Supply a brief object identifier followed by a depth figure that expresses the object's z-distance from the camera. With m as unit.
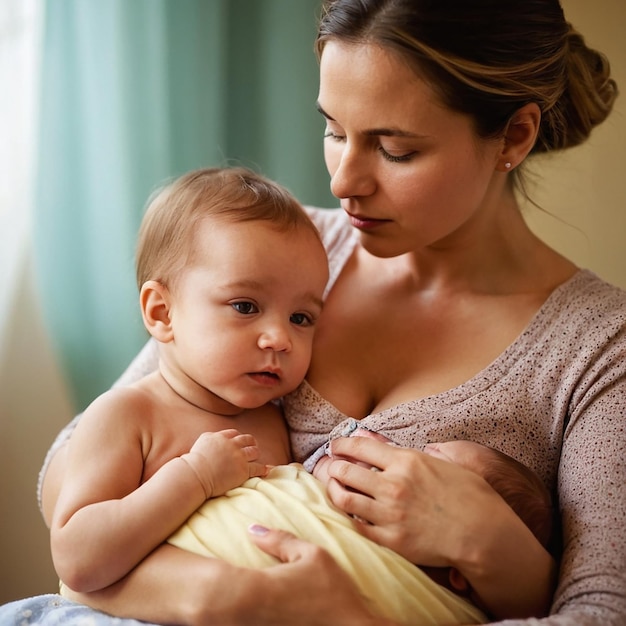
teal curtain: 2.01
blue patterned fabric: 1.20
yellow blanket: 1.17
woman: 1.18
